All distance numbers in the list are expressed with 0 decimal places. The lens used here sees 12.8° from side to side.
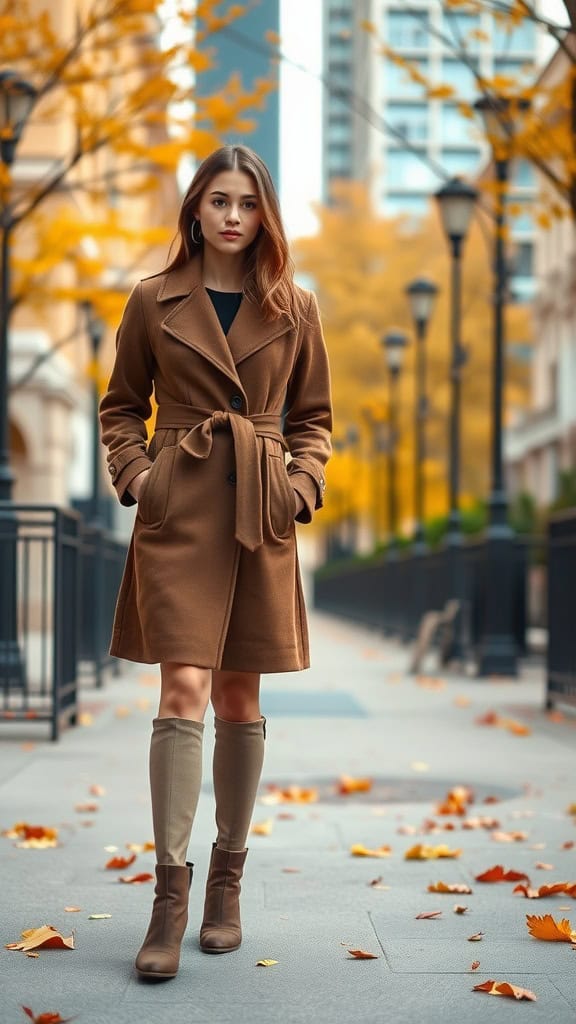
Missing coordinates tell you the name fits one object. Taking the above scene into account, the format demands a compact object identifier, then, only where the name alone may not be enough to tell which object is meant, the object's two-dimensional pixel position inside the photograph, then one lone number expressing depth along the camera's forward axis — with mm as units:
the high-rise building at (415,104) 140212
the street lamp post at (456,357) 27355
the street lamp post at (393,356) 43652
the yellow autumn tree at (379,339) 69716
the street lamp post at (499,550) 24591
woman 6273
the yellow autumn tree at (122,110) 21668
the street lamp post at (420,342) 35979
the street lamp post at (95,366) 31155
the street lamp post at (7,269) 16028
